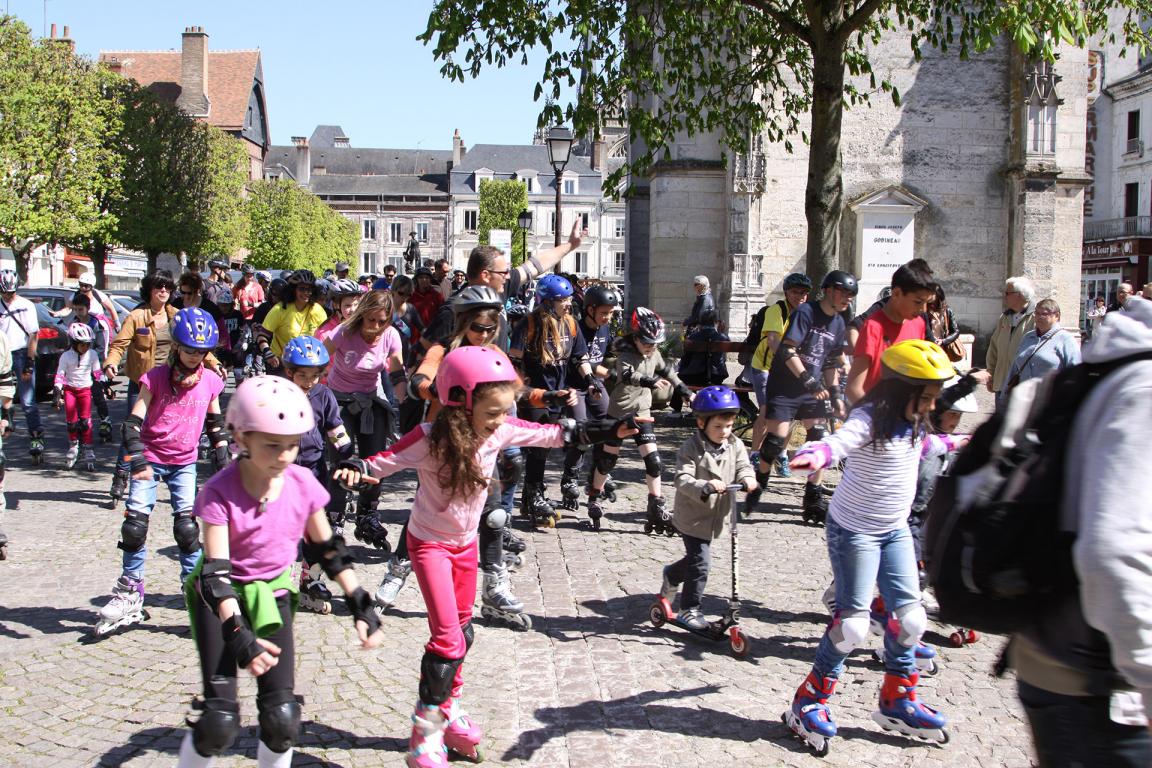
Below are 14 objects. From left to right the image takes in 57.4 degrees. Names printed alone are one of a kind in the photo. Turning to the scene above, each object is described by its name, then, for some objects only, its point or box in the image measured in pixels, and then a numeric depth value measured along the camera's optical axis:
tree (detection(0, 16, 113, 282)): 27.22
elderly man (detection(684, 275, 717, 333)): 14.61
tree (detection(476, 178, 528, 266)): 94.25
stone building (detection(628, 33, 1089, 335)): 20.03
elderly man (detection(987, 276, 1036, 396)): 9.10
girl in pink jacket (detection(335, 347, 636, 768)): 4.11
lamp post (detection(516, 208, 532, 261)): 27.70
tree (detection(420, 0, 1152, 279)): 10.38
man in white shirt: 10.78
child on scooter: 5.67
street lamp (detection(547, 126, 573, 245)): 19.77
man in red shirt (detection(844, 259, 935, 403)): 6.05
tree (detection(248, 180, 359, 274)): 60.47
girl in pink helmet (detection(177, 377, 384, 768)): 3.50
